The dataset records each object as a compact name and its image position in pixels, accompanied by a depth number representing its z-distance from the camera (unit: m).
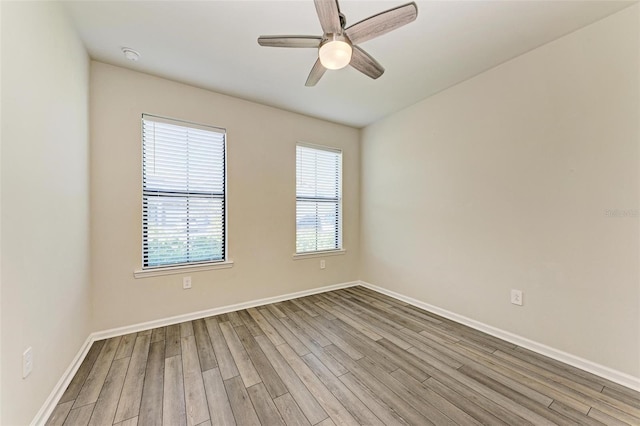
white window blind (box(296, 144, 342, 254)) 3.60
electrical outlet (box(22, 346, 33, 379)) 1.26
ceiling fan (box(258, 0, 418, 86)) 1.31
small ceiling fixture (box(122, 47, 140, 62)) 2.13
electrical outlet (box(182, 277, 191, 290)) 2.71
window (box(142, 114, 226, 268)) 2.58
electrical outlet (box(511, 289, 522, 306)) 2.25
